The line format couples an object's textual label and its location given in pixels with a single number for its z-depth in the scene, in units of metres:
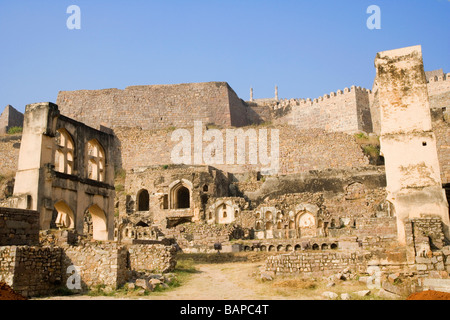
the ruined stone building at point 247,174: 12.45
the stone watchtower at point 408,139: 12.58
